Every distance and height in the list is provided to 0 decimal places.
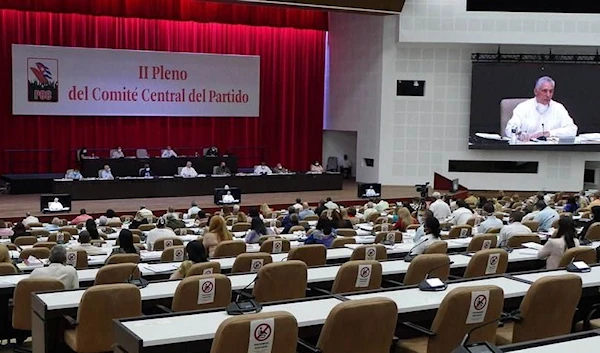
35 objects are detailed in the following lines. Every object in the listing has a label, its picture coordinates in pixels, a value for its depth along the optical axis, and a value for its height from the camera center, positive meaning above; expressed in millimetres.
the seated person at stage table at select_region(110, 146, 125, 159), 19625 -972
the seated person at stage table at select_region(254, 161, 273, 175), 20222 -1360
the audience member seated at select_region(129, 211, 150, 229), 11633 -1664
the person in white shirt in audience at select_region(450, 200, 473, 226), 11828 -1453
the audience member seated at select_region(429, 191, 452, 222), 13344 -1533
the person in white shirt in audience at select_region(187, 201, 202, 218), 13871 -1720
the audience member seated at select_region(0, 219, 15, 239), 10600 -1664
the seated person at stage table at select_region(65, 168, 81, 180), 17969 -1407
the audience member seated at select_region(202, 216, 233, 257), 7895 -1196
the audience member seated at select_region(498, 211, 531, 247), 8258 -1176
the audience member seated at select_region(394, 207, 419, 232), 10578 -1378
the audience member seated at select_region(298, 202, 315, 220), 12766 -1584
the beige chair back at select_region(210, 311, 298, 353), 3346 -967
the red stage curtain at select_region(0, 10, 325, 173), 20625 +403
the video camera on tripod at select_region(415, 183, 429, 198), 16733 -1524
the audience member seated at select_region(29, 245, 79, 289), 5555 -1146
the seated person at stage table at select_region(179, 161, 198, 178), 19219 -1373
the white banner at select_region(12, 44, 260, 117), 19859 +948
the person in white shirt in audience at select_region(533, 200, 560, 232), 10422 -1297
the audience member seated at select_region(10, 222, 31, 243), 10258 -1585
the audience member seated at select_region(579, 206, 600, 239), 9216 -1131
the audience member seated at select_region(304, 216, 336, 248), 8117 -1244
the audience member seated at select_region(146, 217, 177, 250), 8883 -1379
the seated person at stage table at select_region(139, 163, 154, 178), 18984 -1374
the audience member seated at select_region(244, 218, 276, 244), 8812 -1312
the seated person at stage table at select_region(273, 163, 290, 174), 20811 -1389
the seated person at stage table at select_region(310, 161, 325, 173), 21234 -1348
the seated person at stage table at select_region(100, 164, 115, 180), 18438 -1404
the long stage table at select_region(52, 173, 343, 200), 17812 -1688
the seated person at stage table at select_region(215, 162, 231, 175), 19828 -1349
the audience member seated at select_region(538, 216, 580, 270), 6387 -1005
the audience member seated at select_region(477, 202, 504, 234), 9805 -1302
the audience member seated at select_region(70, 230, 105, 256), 7746 -1351
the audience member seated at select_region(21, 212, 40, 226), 12525 -1788
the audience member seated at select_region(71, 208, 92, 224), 12877 -1765
